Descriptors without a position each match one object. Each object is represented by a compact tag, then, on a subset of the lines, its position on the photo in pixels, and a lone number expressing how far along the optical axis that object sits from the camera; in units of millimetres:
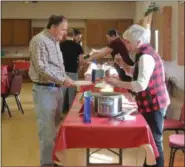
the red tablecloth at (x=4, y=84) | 6020
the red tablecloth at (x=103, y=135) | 2375
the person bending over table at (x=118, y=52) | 4086
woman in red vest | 2625
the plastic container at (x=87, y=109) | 2473
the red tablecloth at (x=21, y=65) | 9492
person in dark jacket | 5441
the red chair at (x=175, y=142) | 2895
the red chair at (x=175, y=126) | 3618
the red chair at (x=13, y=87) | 6121
